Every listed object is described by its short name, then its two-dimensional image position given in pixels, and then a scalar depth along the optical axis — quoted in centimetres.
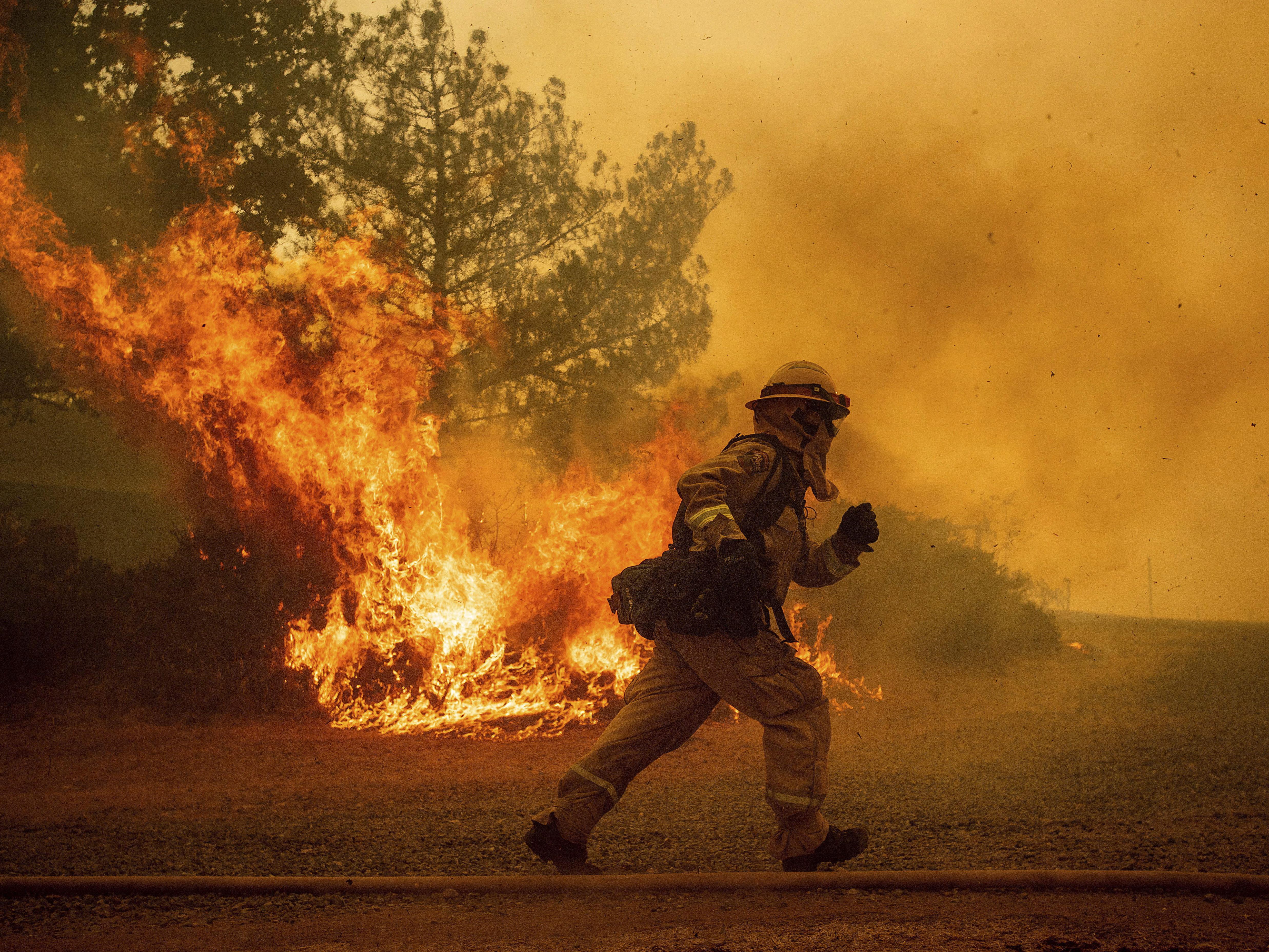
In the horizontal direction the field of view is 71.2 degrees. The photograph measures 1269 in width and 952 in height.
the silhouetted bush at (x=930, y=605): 1093
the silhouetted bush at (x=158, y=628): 838
